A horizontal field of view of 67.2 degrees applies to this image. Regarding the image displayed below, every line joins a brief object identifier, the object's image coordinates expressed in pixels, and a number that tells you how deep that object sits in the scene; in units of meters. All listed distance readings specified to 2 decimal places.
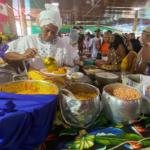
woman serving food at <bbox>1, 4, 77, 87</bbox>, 0.87
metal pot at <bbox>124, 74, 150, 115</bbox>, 0.83
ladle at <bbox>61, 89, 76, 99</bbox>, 0.71
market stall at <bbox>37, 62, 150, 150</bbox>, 0.61
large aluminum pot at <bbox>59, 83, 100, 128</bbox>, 0.62
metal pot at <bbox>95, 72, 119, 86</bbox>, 1.14
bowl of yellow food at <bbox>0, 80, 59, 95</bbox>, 0.74
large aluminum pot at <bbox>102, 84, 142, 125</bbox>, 0.69
